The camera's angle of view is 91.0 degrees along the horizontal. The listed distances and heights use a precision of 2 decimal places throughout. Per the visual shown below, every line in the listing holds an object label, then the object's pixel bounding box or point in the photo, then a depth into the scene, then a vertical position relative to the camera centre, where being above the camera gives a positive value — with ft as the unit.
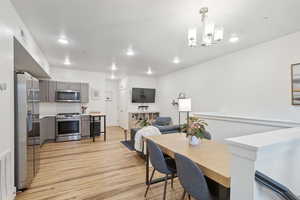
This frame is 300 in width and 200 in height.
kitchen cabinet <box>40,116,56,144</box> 15.93 -3.31
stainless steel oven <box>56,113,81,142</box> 16.71 -3.26
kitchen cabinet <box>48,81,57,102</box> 17.17 +1.02
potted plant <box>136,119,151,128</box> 13.53 -2.26
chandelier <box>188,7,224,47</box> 6.15 +2.87
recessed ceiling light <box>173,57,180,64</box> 14.75 +4.08
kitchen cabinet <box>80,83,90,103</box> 18.69 +0.86
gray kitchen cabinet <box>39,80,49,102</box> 16.83 +1.00
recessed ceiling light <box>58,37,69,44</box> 10.02 +4.12
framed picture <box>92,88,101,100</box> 20.82 +0.67
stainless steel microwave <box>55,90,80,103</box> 17.39 +0.33
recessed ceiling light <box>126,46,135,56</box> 12.12 +4.09
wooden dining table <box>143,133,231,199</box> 4.20 -2.13
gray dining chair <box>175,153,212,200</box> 4.26 -2.47
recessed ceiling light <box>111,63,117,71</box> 17.44 +3.98
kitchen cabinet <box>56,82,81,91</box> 17.57 +1.57
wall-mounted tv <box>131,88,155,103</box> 23.25 +0.61
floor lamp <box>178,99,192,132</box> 11.84 -0.50
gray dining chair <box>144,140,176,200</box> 6.13 -2.71
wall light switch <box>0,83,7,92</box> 5.34 +0.46
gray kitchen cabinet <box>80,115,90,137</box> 18.08 -3.27
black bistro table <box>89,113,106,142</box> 17.46 -2.56
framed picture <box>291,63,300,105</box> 8.79 +0.91
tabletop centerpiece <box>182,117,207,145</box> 6.79 -1.49
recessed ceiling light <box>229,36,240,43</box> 9.72 +4.08
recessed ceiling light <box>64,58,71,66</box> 15.03 +4.04
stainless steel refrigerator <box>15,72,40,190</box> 7.03 -1.60
